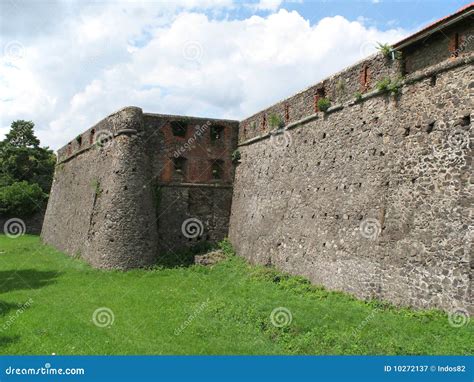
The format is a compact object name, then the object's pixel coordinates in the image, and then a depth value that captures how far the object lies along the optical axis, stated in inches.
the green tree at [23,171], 1595.1
